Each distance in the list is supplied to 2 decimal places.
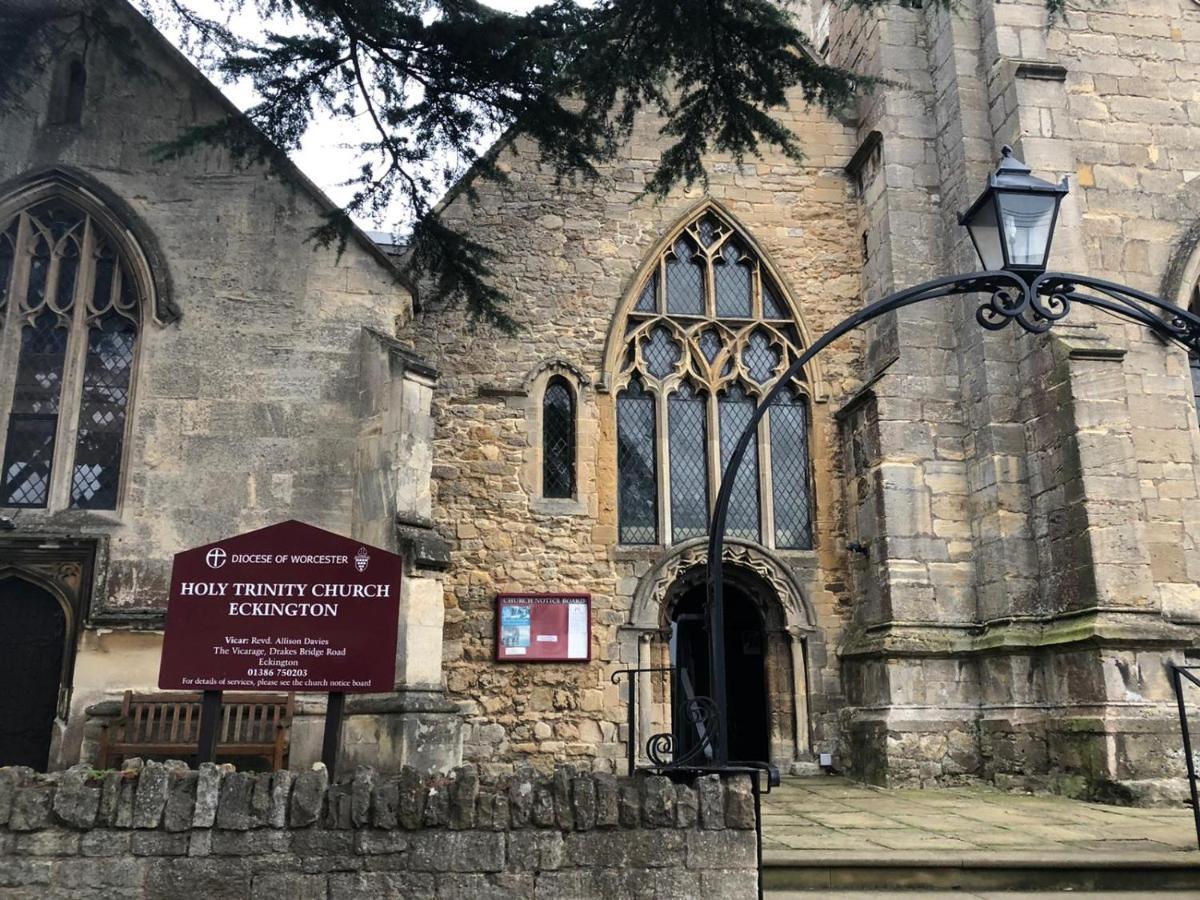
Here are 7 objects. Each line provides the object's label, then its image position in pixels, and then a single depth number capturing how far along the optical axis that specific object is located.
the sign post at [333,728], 4.89
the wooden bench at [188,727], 7.69
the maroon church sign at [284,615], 5.05
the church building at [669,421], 8.66
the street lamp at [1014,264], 5.69
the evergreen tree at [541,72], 7.31
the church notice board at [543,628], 10.78
